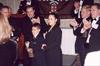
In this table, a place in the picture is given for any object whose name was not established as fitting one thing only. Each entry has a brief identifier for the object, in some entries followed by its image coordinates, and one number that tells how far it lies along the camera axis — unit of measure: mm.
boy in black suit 3455
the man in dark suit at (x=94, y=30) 3305
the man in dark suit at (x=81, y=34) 3589
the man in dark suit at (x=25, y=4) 4726
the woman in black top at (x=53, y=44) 3485
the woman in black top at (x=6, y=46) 2096
